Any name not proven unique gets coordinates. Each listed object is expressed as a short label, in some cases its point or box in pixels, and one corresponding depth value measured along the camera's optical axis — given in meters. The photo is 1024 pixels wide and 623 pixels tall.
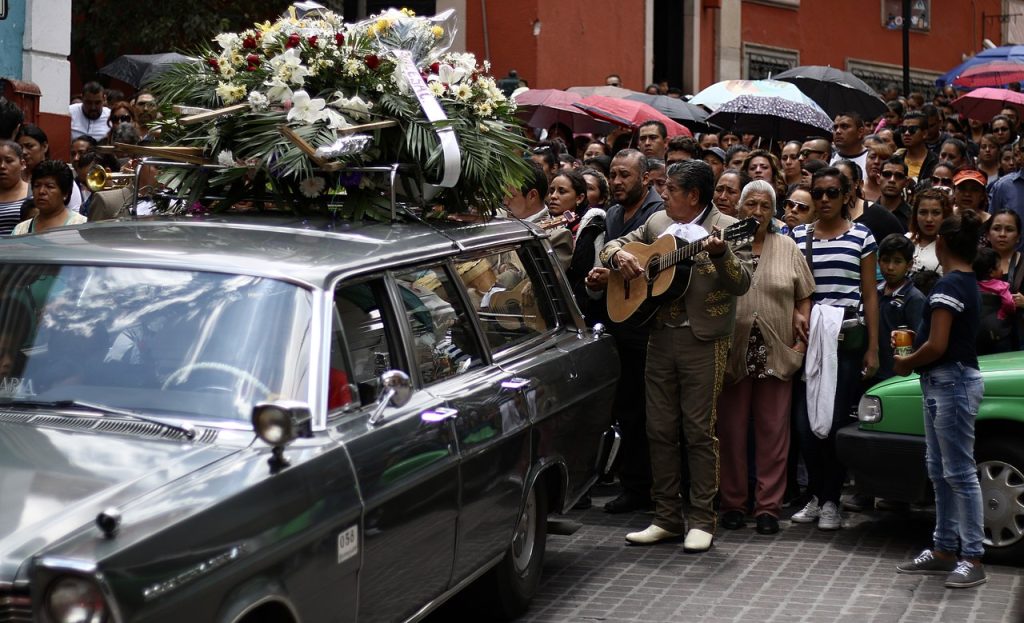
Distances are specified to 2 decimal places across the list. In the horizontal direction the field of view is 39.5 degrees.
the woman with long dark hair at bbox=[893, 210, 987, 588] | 6.96
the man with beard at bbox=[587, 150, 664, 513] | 8.74
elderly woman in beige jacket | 8.39
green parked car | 7.55
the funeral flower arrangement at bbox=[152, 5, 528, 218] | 6.42
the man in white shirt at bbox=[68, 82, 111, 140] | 15.30
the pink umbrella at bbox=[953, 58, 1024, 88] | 23.95
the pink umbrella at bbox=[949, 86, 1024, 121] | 19.80
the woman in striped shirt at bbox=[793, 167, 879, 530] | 8.52
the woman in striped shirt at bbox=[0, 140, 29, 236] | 9.45
